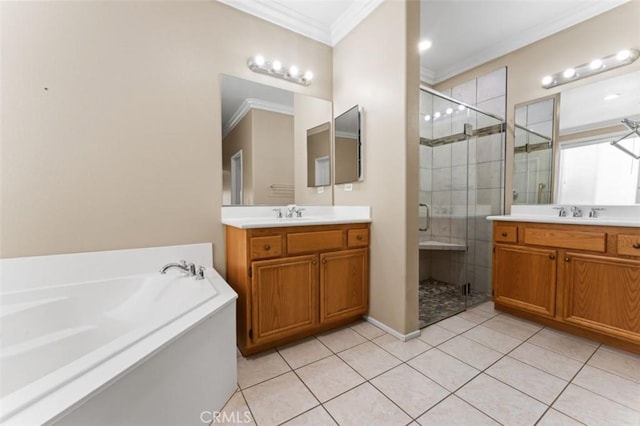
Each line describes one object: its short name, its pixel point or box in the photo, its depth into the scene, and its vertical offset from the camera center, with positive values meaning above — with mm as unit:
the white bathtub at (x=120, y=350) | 695 -575
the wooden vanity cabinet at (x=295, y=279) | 1635 -544
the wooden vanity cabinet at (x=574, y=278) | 1643 -560
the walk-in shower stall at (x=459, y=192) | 2682 +106
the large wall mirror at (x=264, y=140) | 2029 +539
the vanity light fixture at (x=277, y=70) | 2078 +1131
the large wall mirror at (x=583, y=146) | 1930 +468
